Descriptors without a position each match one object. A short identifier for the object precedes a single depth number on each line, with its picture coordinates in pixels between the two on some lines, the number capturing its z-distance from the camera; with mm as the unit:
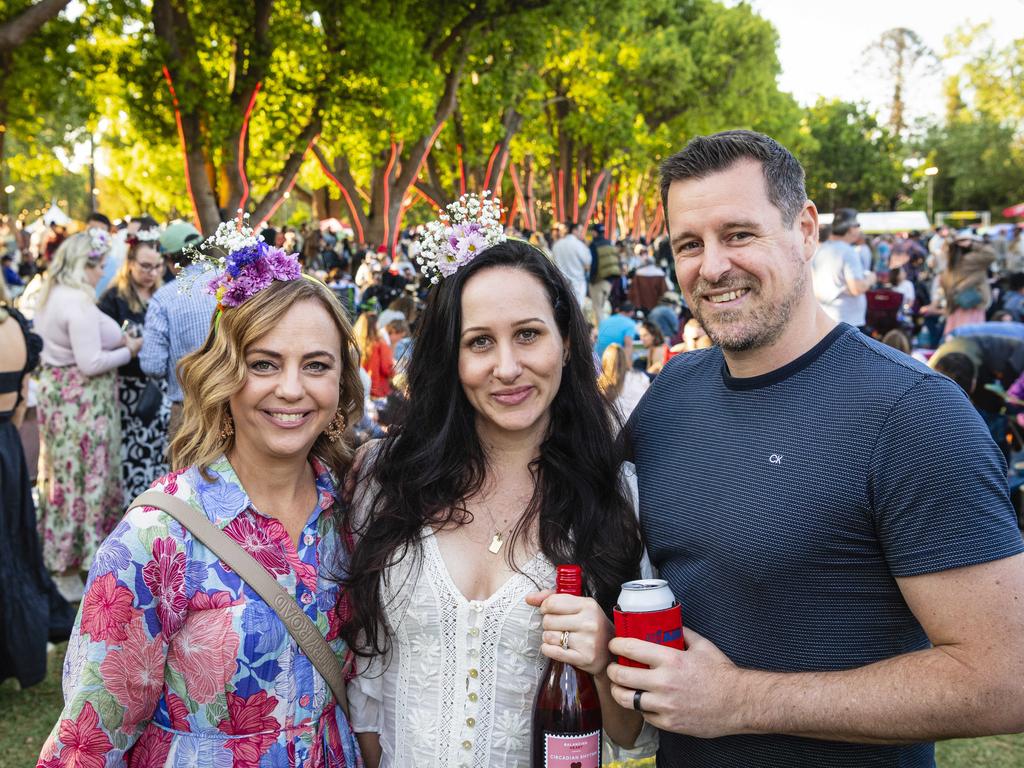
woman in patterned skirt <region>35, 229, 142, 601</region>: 5992
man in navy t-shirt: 1614
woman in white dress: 2143
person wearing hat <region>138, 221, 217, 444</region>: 5773
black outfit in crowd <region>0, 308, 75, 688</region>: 4645
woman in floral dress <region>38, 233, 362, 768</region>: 2025
